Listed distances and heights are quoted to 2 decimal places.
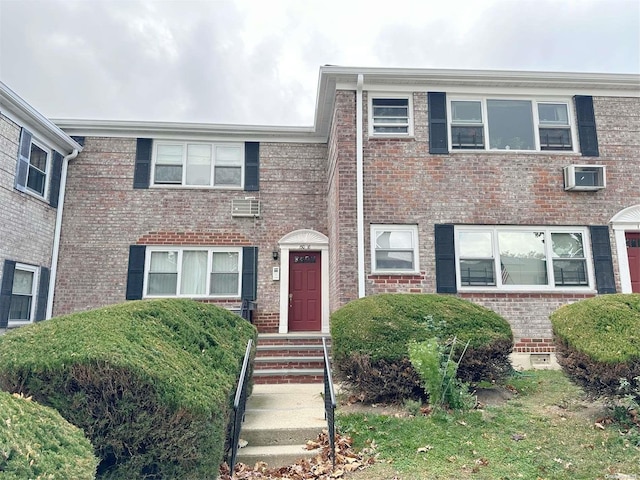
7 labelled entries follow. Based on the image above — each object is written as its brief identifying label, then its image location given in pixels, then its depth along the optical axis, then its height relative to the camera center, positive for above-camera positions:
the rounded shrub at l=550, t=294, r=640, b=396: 4.58 -0.35
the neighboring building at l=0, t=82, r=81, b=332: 8.83 +2.30
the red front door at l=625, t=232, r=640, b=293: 8.97 +1.11
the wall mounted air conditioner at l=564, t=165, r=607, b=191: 8.89 +2.69
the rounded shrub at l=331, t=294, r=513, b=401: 5.53 -0.41
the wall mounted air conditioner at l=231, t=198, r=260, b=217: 11.00 +2.54
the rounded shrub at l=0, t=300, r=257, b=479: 3.15 -0.64
